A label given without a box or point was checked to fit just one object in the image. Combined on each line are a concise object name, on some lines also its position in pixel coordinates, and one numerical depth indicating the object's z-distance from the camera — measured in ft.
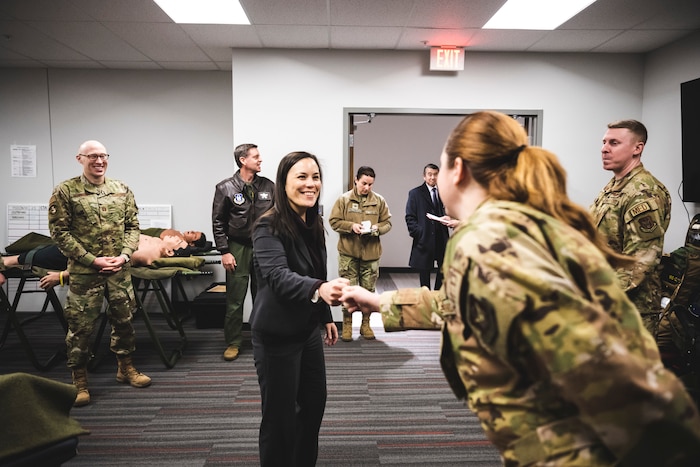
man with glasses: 8.64
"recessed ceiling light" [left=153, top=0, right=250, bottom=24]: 10.26
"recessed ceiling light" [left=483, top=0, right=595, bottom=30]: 10.31
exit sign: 13.06
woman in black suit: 4.93
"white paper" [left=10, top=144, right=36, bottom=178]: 15.70
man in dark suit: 14.25
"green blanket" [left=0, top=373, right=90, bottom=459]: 3.31
